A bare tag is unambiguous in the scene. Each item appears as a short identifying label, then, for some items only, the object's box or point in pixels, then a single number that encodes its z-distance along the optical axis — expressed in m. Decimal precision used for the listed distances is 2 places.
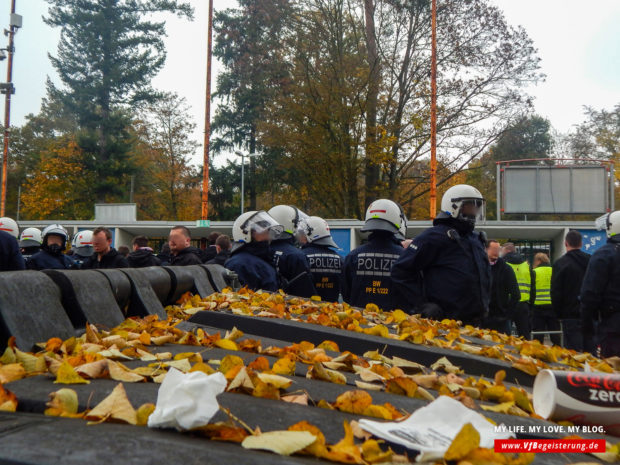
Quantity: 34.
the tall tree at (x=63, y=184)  37.12
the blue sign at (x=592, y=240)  17.11
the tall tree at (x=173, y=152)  40.81
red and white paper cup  1.77
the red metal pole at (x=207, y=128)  22.64
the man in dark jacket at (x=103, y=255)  7.66
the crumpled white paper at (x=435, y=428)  1.36
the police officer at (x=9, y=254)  6.57
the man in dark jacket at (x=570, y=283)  8.43
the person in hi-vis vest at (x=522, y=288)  10.30
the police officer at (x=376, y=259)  6.38
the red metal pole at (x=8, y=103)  23.77
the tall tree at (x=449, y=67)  22.67
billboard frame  18.95
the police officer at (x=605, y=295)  5.73
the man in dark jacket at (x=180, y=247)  7.95
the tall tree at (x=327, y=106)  23.30
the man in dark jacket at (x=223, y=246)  9.44
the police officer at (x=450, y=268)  5.25
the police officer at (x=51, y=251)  8.31
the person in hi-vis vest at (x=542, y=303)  10.96
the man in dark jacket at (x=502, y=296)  8.87
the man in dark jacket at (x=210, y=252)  10.48
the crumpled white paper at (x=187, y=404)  1.34
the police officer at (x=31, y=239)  11.58
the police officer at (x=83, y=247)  11.35
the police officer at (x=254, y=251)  6.05
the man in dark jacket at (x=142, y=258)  8.97
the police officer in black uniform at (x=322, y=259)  7.76
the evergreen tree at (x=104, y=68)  35.88
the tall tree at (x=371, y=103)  22.53
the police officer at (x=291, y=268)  6.61
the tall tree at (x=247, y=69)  28.42
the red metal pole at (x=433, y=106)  19.58
